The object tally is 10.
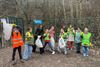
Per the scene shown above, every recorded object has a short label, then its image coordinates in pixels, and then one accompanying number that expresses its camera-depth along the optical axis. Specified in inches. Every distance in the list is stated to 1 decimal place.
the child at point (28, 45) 166.5
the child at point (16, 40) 156.9
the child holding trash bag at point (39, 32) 181.8
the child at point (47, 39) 182.8
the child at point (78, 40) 187.4
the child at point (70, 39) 195.3
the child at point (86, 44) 180.9
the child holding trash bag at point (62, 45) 183.4
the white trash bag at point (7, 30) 195.3
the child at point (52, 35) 186.0
